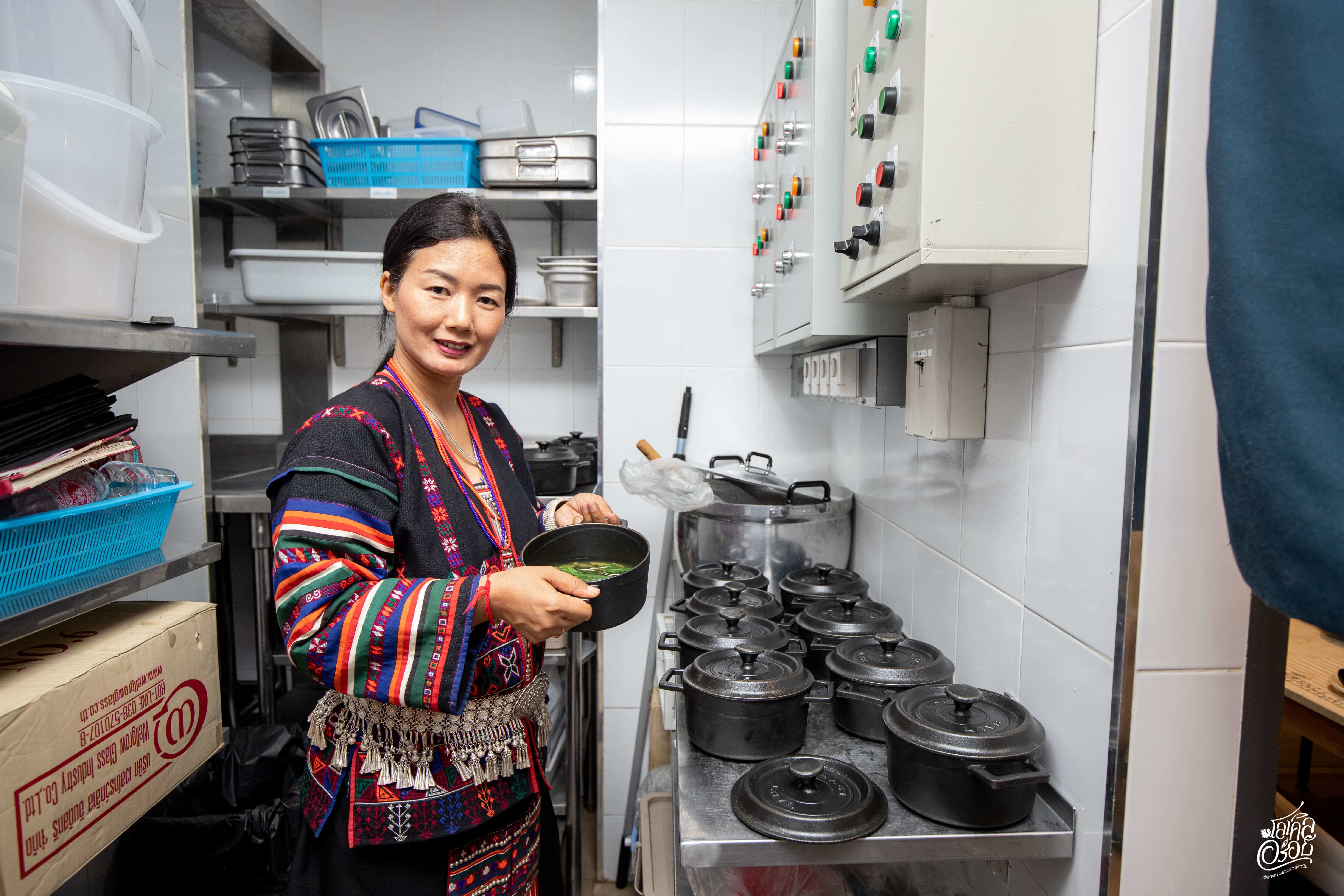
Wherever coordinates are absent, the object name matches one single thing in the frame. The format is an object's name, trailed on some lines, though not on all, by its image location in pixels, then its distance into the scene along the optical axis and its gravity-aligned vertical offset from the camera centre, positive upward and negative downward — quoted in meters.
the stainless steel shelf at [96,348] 0.93 +0.06
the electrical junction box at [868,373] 1.28 +0.04
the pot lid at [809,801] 0.85 -0.52
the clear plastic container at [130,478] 1.16 -0.16
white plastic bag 1.81 -0.25
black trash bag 1.71 -1.10
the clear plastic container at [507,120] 2.42 +0.93
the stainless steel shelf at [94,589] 0.94 -0.31
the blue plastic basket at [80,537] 0.98 -0.24
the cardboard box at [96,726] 0.92 -0.51
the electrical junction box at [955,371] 1.08 +0.03
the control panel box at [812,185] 1.29 +0.40
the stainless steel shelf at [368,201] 2.21 +0.62
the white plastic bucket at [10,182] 0.84 +0.25
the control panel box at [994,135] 0.82 +0.31
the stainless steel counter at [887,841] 0.85 -0.55
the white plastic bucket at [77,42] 0.97 +0.49
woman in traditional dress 0.86 -0.27
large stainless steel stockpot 1.76 -0.36
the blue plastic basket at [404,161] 2.23 +0.72
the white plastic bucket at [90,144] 0.94 +0.34
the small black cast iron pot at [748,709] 1.01 -0.46
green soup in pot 1.07 -0.28
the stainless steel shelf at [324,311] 2.18 +0.24
